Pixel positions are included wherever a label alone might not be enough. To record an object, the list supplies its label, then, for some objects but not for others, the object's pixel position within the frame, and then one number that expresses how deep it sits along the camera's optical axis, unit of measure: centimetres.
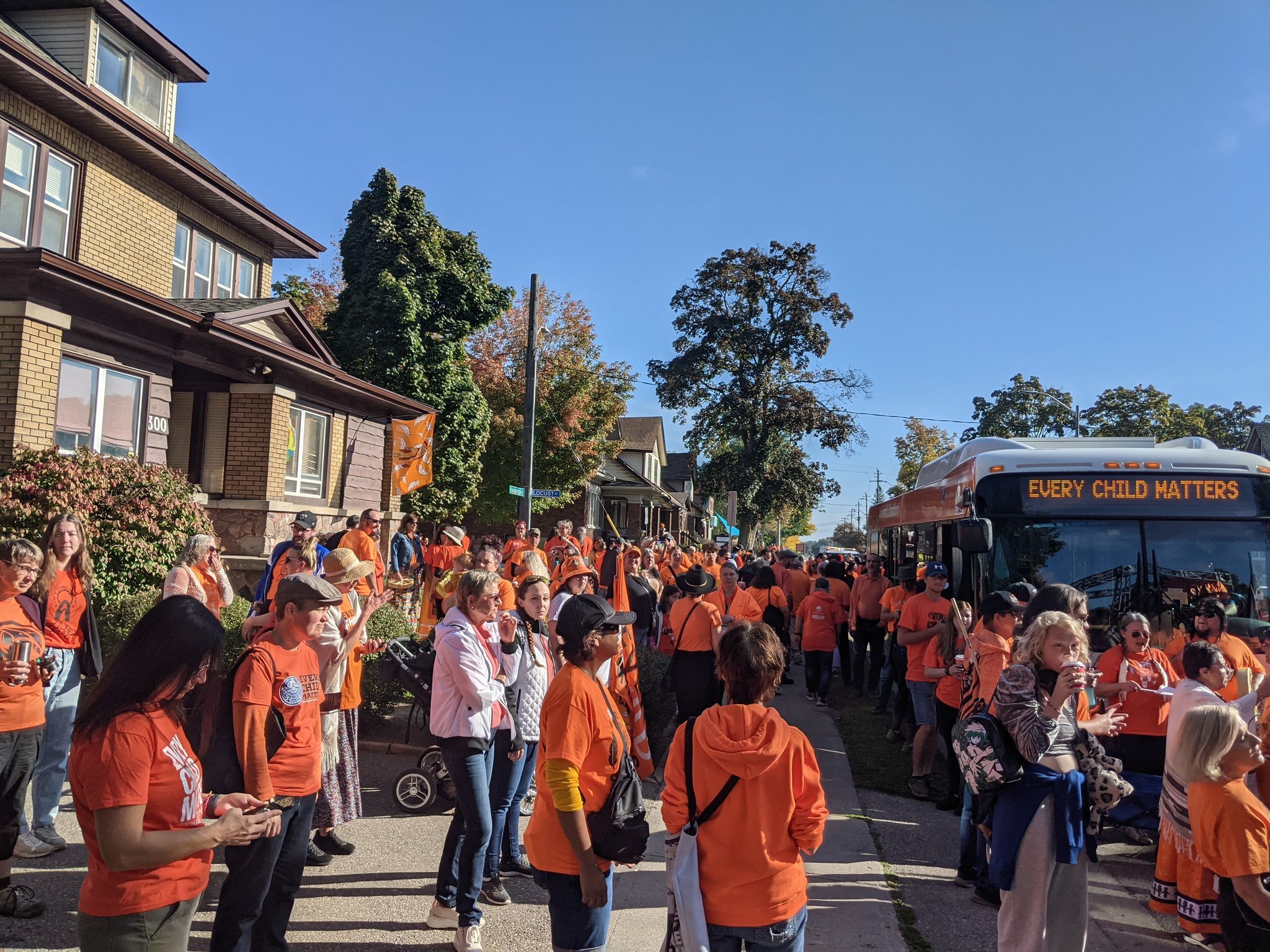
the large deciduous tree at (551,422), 3103
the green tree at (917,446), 5625
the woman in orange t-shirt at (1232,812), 383
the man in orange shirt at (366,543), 954
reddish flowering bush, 959
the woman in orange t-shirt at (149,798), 244
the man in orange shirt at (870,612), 1281
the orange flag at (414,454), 2038
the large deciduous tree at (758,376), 4153
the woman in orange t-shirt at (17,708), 442
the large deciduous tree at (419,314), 2303
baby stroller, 635
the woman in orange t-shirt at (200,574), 638
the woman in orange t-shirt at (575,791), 312
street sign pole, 1712
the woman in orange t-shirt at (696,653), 788
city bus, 743
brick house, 1117
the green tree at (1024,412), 4947
